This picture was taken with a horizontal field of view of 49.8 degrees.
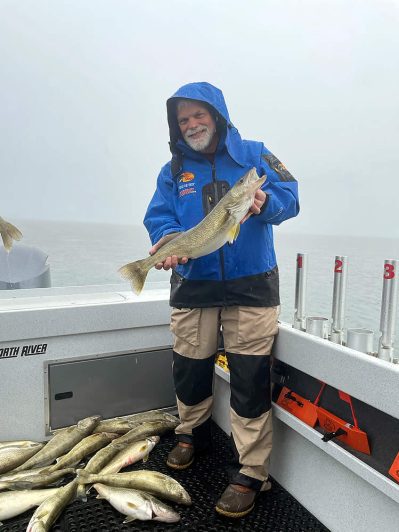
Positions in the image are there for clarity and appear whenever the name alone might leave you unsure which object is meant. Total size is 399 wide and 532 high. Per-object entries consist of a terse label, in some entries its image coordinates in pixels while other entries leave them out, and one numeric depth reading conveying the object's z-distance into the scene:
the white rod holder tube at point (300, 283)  2.62
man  2.31
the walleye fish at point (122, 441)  2.50
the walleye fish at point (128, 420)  2.97
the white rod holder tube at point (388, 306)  2.00
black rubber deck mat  2.10
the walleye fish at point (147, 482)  2.26
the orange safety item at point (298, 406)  2.24
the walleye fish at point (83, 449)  2.58
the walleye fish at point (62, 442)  2.61
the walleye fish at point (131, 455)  2.52
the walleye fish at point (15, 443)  2.67
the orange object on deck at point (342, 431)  1.95
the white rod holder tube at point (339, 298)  2.36
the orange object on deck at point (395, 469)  1.74
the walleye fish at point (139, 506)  2.09
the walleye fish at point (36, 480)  2.28
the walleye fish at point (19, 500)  2.12
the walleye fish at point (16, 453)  2.52
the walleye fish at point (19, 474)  2.38
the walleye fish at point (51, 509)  2.00
